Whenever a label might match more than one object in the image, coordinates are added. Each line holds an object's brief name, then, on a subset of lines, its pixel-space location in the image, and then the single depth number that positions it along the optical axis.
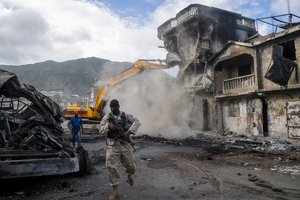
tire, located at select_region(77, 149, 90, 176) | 6.21
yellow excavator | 16.83
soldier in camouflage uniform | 4.76
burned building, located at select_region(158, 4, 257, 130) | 21.92
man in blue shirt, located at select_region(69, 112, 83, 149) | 11.54
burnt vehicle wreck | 4.98
